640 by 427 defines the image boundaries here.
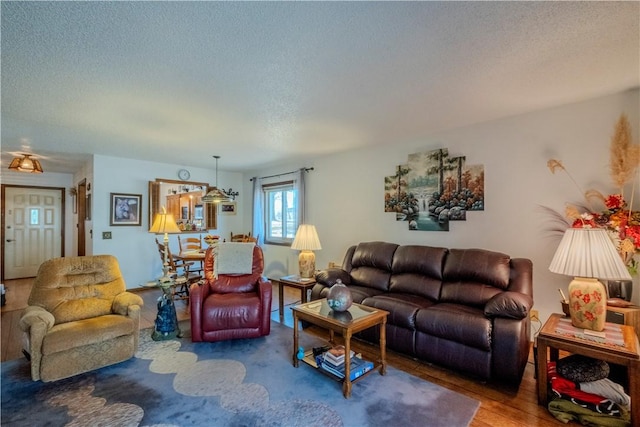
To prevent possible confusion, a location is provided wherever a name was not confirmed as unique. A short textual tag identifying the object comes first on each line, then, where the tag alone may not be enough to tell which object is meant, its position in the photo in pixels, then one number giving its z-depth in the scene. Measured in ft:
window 19.33
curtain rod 17.73
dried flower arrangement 7.68
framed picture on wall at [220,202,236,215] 22.35
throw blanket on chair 11.84
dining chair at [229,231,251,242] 20.10
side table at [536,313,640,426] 5.65
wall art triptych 11.36
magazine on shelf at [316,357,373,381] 7.40
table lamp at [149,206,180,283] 10.94
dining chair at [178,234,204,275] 18.62
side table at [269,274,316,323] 11.99
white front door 20.57
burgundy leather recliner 9.96
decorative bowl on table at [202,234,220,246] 16.66
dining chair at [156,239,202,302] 14.89
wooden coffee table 7.09
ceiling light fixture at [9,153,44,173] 14.40
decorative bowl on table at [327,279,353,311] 8.08
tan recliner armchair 7.57
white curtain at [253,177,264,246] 21.08
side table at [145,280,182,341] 10.42
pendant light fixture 16.47
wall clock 19.69
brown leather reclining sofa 7.50
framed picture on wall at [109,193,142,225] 16.96
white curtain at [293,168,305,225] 17.81
